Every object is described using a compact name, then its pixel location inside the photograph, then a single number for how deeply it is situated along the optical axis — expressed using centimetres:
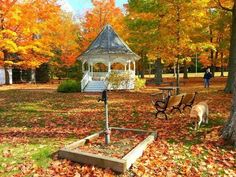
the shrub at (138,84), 2772
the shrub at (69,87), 2648
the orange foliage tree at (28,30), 3231
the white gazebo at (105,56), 2723
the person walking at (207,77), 2817
